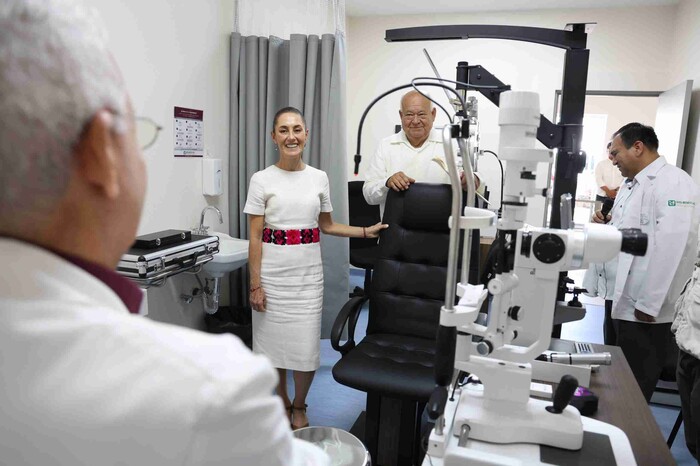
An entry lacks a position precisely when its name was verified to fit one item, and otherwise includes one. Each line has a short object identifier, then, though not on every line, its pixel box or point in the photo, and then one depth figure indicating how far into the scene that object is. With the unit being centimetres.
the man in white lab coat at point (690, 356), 176
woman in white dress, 221
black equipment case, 185
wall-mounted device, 276
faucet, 268
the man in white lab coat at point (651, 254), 244
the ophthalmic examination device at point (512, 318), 98
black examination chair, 190
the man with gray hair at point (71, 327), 39
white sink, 240
